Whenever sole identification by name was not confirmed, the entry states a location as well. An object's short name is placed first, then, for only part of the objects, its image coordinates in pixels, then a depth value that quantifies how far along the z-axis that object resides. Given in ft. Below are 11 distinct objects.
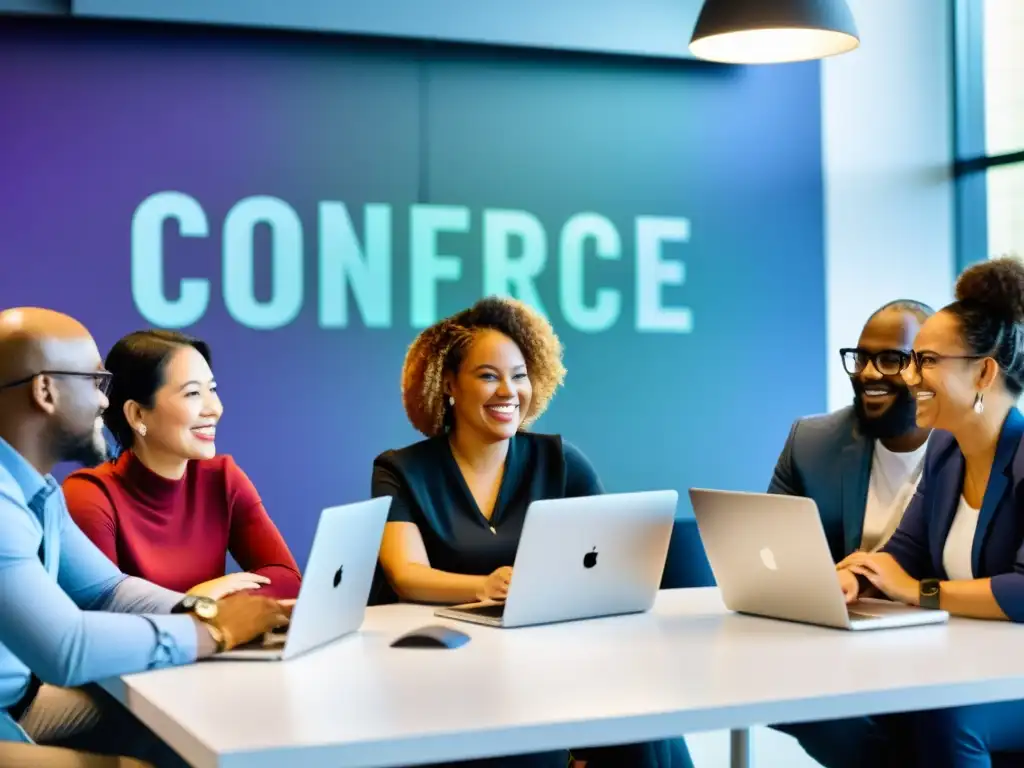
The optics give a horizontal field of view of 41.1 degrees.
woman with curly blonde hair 10.91
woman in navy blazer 9.30
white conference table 6.09
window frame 21.01
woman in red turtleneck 10.46
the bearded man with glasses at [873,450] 11.73
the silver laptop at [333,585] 7.86
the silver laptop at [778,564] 8.59
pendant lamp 11.88
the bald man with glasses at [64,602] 7.36
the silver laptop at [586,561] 8.78
